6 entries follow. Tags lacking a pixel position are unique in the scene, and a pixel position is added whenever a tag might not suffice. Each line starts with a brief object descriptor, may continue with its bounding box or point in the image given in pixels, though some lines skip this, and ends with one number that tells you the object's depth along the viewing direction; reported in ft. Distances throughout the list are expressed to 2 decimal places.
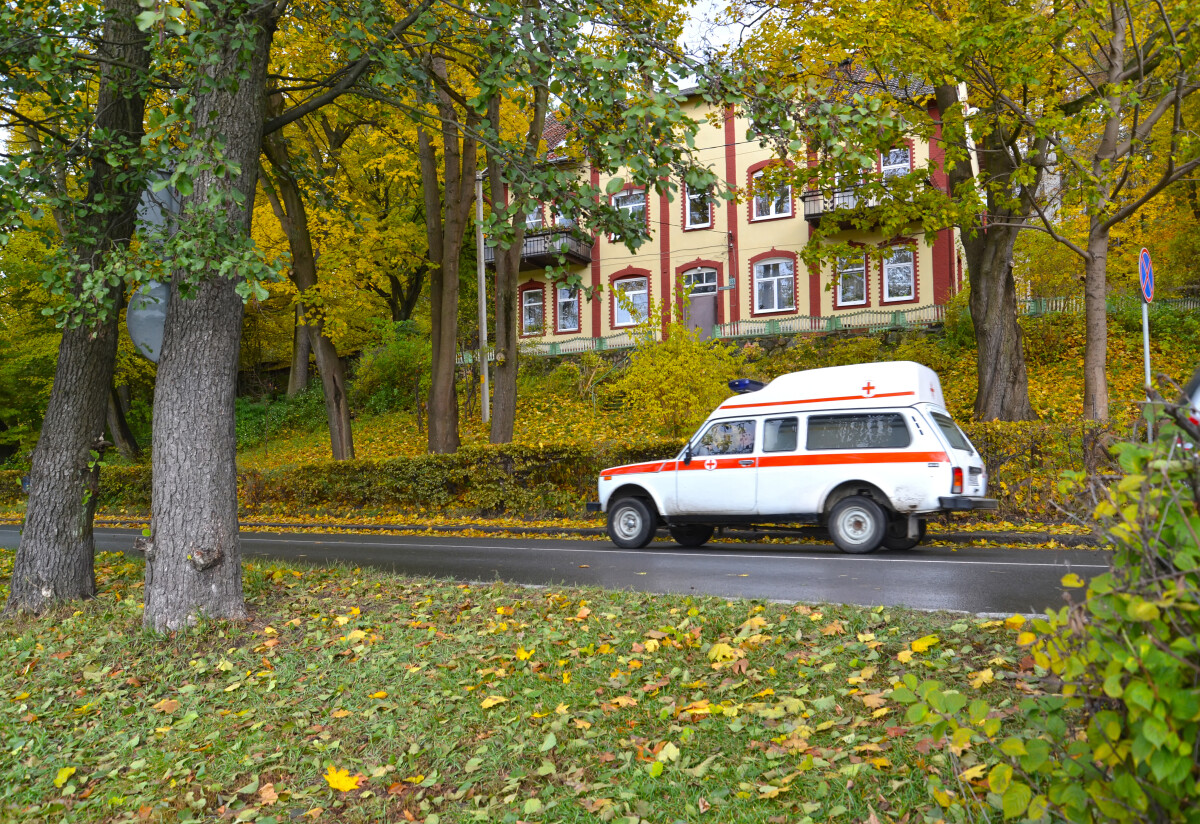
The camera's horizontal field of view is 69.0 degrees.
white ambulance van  37.11
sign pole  36.63
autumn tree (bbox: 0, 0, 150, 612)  22.75
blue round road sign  36.73
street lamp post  80.69
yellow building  95.35
